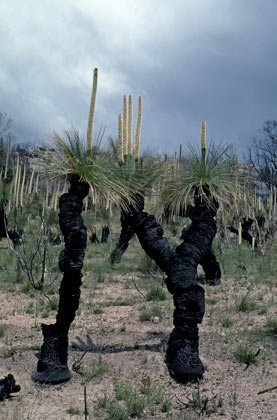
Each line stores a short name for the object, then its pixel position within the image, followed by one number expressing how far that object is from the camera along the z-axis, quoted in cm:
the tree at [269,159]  3606
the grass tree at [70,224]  484
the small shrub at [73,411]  389
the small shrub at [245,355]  519
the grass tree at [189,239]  494
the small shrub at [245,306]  763
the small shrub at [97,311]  766
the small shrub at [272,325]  635
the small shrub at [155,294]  856
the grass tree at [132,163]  566
